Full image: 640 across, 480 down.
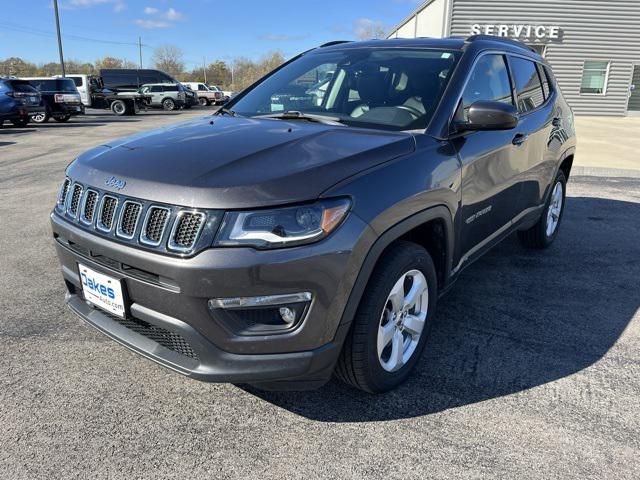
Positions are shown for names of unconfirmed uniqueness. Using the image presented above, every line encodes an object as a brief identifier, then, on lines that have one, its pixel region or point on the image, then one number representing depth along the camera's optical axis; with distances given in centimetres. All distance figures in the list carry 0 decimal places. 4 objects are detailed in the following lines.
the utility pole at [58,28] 3419
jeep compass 202
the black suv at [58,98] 2028
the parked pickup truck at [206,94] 4109
